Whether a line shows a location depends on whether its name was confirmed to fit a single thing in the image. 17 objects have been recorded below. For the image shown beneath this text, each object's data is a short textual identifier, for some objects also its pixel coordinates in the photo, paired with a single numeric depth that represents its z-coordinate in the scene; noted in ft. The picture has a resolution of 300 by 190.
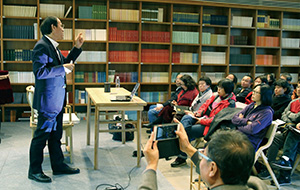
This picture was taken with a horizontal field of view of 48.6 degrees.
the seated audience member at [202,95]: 15.46
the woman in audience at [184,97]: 16.60
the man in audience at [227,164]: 4.01
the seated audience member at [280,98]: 14.82
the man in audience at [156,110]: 17.44
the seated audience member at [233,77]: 19.71
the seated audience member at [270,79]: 20.07
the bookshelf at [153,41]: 21.09
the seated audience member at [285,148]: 11.67
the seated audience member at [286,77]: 19.70
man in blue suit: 10.59
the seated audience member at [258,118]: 10.77
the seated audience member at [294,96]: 15.36
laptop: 11.89
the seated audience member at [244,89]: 17.85
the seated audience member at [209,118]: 13.24
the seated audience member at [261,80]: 18.49
